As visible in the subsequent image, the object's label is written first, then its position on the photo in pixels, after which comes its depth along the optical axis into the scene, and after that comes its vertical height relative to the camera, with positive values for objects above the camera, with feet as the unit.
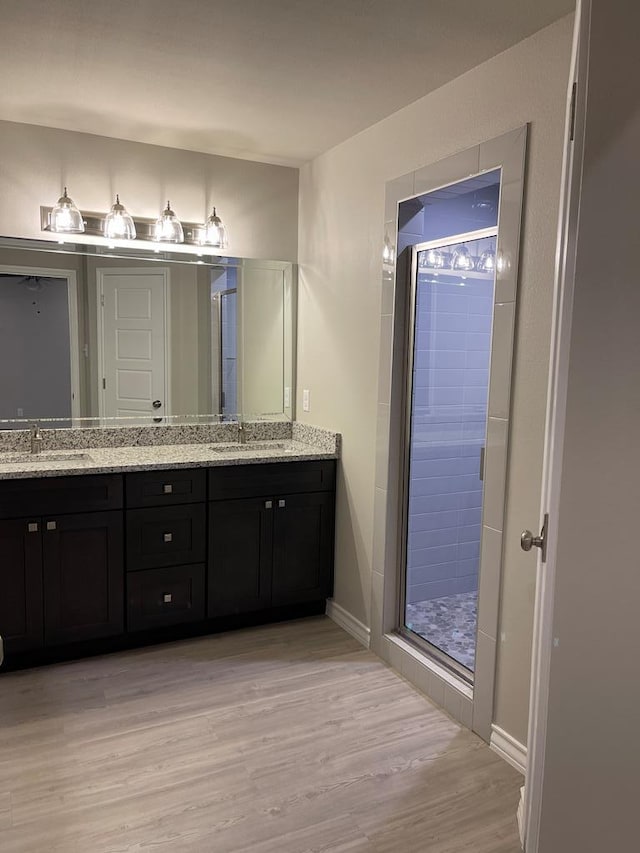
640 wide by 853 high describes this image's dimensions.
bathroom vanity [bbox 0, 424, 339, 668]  9.44 -3.06
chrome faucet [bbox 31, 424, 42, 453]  10.63 -1.56
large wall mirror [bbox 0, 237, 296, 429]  10.66 +0.16
